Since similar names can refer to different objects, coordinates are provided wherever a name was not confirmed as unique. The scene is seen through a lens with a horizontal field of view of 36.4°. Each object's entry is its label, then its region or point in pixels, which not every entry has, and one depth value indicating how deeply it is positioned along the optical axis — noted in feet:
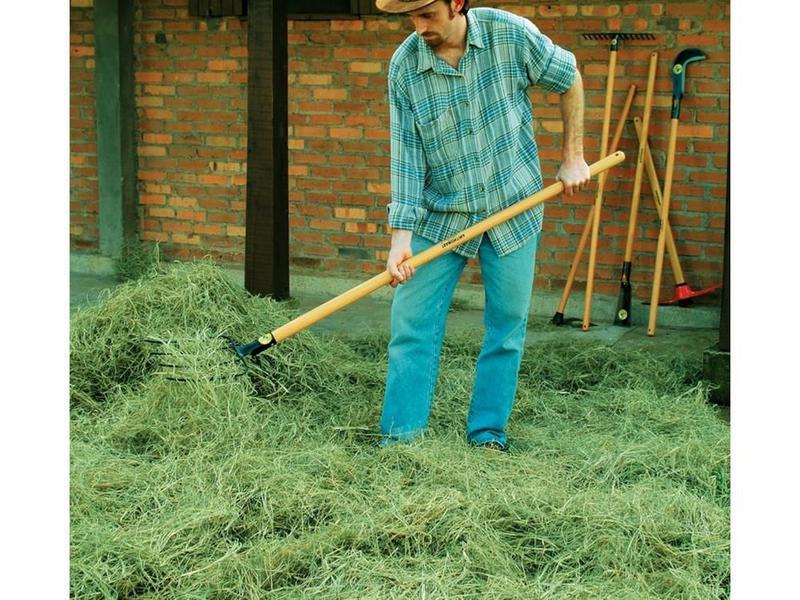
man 12.77
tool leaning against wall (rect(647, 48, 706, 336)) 19.70
